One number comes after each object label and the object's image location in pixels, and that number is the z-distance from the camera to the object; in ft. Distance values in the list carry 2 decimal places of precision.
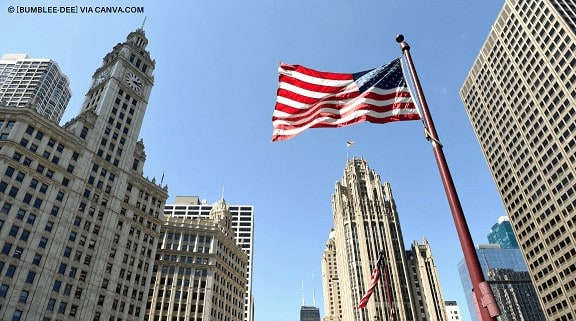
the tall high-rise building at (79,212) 220.84
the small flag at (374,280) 135.00
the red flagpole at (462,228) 34.17
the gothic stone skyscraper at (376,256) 438.81
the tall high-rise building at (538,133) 364.79
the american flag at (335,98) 59.30
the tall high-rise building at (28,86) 612.70
